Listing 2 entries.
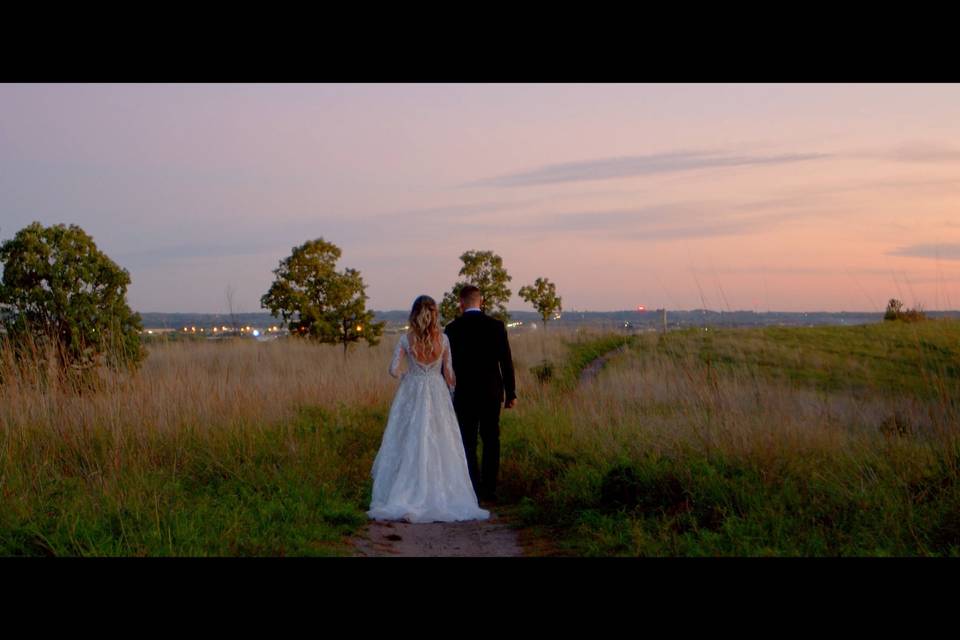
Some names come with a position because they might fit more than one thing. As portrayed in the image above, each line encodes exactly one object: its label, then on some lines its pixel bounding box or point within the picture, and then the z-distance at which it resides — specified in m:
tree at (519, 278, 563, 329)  32.22
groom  10.65
